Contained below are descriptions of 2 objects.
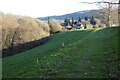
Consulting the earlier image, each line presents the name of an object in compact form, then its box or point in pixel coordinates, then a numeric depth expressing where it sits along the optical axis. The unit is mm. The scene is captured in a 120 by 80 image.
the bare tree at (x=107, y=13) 28689
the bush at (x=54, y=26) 50142
